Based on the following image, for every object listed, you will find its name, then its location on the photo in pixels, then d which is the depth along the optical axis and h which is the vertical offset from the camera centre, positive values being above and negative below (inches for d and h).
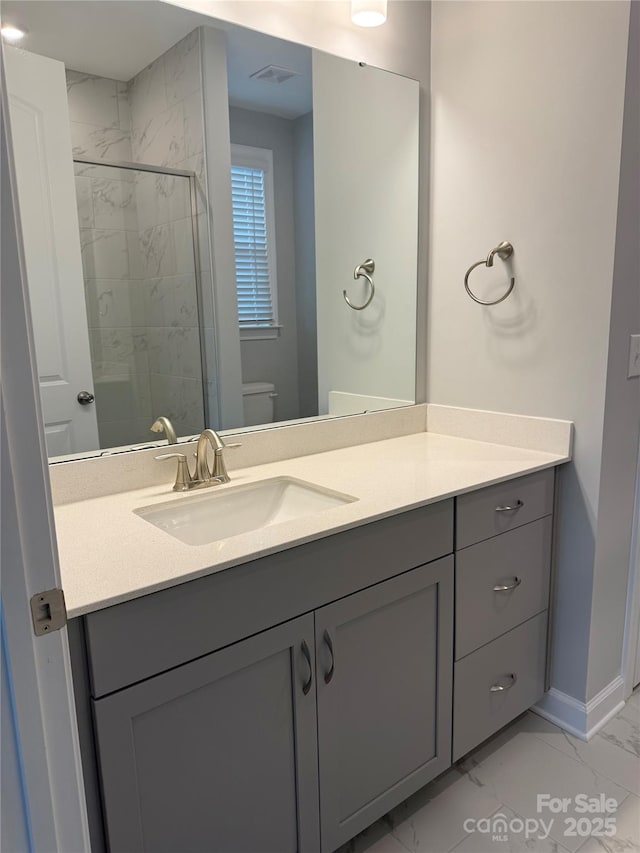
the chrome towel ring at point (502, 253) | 72.9 +7.5
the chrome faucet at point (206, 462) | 61.2 -14.0
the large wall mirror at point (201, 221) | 54.9 +10.6
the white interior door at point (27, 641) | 26.6 -15.2
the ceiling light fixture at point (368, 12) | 67.7 +33.9
